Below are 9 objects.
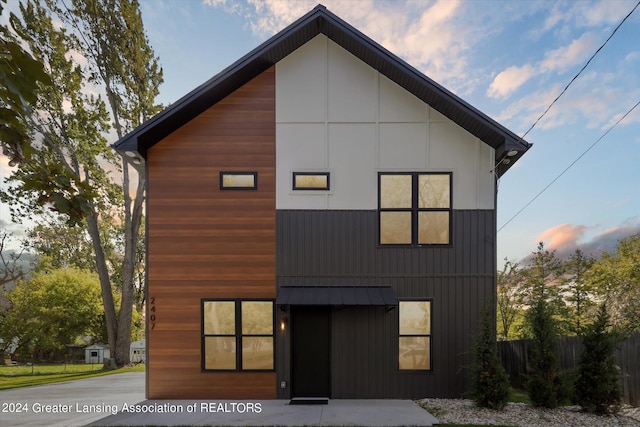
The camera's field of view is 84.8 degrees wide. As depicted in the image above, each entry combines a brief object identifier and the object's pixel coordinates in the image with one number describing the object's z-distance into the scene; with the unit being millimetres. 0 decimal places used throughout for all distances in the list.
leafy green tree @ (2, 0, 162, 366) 13117
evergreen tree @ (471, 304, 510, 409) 6391
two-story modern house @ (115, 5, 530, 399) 7324
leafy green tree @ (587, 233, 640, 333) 14750
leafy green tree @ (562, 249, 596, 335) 17172
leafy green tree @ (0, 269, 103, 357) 18672
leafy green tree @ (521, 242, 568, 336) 17406
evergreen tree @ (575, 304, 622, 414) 6113
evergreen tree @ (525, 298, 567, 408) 6363
